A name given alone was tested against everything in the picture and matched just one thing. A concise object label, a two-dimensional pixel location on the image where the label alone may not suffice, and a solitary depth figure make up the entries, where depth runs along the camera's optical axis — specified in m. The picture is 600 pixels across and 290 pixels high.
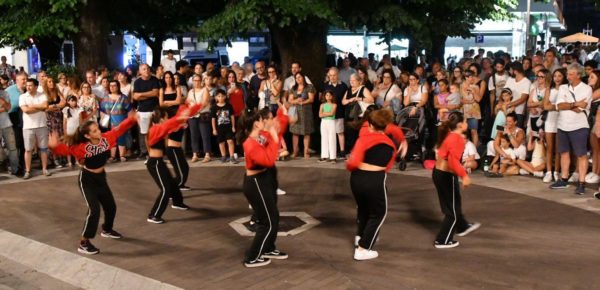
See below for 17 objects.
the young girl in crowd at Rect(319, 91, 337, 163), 14.01
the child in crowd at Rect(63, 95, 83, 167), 13.89
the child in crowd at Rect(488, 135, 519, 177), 12.40
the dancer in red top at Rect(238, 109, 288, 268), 7.41
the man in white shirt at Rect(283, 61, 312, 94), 14.50
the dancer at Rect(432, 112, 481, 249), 8.05
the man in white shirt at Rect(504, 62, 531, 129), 13.12
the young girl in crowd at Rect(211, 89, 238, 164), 14.16
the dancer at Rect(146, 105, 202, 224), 9.30
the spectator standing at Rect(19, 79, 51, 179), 12.96
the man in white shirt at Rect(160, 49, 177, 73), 18.81
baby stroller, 12.91
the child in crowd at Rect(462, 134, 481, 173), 12.22
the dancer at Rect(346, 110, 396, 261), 7.46
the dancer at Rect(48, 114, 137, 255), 8.16
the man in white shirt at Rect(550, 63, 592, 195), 10.95
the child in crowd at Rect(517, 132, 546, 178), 12.26
